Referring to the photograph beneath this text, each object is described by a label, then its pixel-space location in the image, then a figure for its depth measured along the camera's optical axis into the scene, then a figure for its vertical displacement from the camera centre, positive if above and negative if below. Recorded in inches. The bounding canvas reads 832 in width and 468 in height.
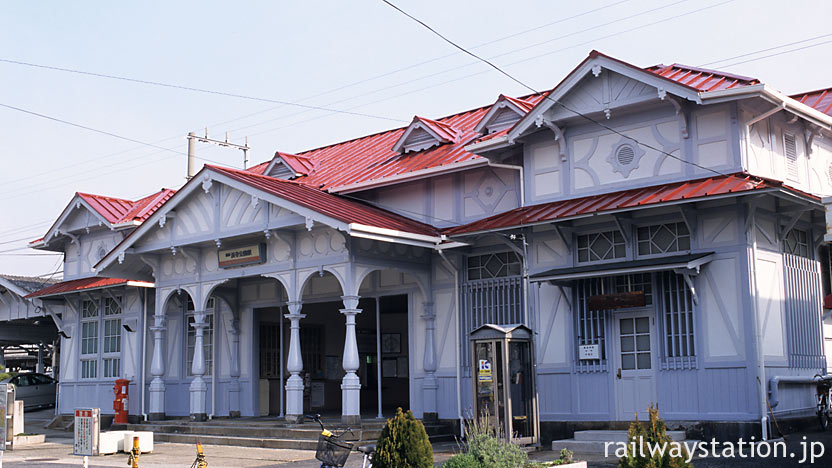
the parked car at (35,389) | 1284.4 -47.8
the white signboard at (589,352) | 657.0 -5.6
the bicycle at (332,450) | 394.8 -44.4
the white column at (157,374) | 900.0 -20.6
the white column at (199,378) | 850.1 -24.3
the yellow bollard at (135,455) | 491.8 -56.3
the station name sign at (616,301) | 626.8 +30.9
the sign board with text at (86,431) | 546.9 -48.7
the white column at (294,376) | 751.1 -21.4
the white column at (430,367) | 764.6 -16.7
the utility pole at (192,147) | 1363.2 +319.7
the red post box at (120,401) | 933.8 -49.0
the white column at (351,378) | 713.0 -22.9
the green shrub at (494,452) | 422.9 -50.8
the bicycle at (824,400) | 629.6 -43.1
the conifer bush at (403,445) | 417.4 -45.9
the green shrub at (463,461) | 420.5 -54.4
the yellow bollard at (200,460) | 456.8 -55.6
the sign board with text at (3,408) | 513.2 -32.6
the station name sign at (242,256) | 794.8 +87.7
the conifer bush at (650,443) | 340.5 -41.1
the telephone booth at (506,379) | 636.1 -24.1
